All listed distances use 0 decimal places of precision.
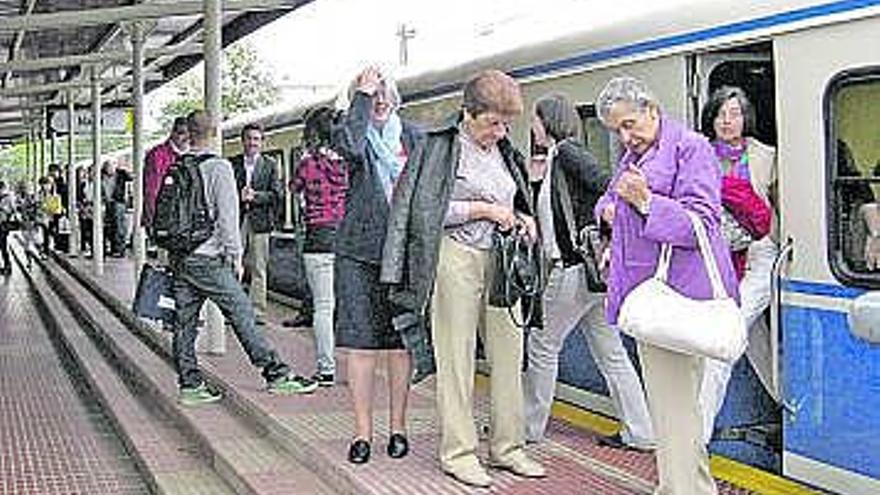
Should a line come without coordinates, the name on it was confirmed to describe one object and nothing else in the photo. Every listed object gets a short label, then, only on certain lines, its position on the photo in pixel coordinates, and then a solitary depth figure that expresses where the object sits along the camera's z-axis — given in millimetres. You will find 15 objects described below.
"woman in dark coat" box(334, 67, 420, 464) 6012
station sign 27709
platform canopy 13797
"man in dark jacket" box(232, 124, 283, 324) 11352
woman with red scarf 5641
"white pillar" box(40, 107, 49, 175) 34484
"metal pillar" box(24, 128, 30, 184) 46231
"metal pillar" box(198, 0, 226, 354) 10242
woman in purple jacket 4645
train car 5070
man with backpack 8164
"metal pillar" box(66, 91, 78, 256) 23703
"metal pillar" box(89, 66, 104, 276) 19406
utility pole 31981
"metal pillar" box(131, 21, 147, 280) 15711
